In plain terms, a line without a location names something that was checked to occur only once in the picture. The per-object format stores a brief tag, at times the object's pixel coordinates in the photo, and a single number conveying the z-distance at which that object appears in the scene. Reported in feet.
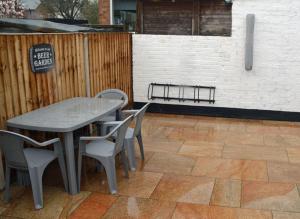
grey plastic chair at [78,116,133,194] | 12.68
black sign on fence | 14.01
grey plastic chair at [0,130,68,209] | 11.23
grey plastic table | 12.03
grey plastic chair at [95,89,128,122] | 18.04
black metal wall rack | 24.08
